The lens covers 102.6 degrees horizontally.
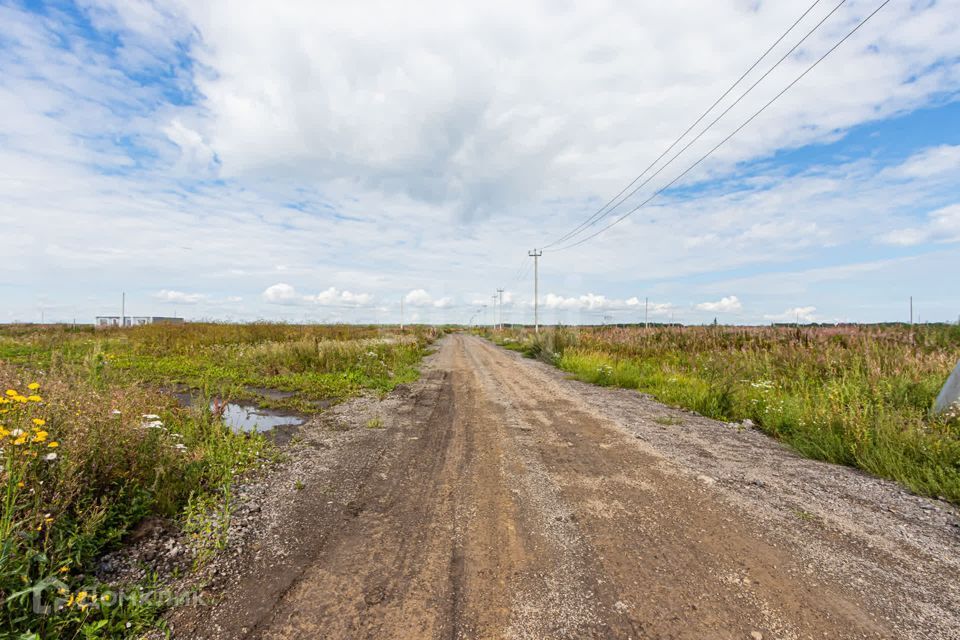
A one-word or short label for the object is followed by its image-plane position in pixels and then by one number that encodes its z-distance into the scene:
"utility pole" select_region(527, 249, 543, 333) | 35.14
